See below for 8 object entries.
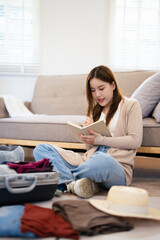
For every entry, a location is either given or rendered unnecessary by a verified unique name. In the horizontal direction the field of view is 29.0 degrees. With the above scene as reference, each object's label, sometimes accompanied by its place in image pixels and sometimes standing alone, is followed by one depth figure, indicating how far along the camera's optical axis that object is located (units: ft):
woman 5.25
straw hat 3.72
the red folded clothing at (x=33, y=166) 4.67
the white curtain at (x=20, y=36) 11.86
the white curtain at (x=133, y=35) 11.58
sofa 7.36
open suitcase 4.27
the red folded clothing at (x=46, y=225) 3.34
